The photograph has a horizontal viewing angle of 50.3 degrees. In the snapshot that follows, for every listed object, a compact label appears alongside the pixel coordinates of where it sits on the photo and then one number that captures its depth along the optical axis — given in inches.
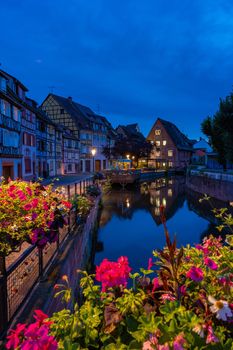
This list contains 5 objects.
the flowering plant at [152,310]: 53.6
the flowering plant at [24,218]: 166.5
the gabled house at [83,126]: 2021.4
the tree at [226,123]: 887.1
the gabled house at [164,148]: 2925.7
